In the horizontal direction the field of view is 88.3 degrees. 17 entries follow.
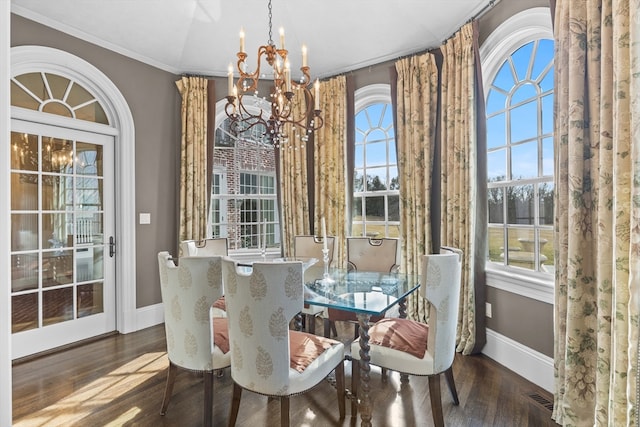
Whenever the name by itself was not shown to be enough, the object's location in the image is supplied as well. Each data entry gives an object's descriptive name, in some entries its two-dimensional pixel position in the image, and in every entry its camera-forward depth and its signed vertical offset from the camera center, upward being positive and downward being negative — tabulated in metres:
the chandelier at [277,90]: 2.11 +0.82
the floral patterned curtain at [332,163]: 4.11 +0.62
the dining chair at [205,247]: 3.13 -0.35
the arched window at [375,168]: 4.03 +0.54
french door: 3.01 -0.22
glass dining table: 1.83 -0.53
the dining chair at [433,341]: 1.87 -0.79
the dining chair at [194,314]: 1.88 -0.59
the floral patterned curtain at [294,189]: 4.34 +0.31
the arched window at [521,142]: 2.52 +0.57
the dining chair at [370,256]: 3.02 -0.43
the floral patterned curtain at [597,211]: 1.45 -0.01
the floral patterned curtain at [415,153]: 3.39 +0.61
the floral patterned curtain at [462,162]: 2.94 +0.45
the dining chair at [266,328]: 1.62 -0.58
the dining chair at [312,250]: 3.07 -0.40
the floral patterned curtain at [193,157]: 4.02 +0.68
